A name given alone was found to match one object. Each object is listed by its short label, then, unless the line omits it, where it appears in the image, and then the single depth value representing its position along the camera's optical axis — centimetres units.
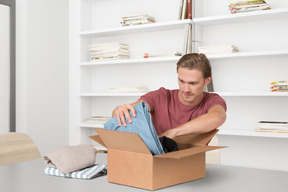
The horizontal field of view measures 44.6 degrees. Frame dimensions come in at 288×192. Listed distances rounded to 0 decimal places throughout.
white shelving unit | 296
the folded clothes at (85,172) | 133
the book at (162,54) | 319
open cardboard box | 114
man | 151
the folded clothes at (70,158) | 137
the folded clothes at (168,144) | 127
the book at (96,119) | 357
